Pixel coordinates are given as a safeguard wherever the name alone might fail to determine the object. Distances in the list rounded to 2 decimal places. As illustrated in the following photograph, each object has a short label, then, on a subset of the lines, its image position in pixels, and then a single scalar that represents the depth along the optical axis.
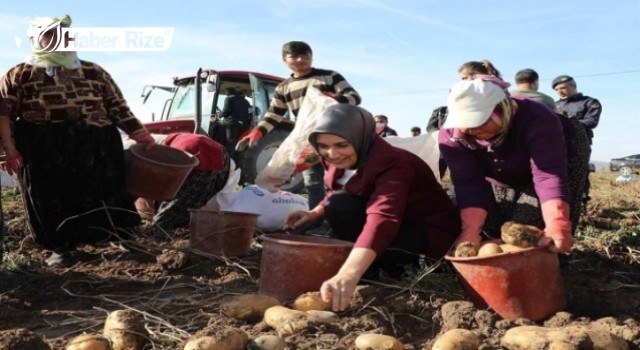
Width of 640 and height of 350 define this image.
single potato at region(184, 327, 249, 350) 2.01
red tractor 8.40
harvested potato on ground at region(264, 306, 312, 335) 2.26
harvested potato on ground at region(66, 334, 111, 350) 2.05
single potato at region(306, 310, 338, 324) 2.33
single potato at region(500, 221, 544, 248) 2.45
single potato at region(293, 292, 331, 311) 2.46
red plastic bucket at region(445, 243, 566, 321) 2.40
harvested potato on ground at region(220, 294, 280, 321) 2.46
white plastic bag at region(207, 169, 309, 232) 4.66
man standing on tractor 8.66
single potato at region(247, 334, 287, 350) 2.06
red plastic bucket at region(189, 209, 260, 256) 3.76
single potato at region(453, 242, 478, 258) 2.51
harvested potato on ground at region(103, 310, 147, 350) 2.21
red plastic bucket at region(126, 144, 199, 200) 3.99
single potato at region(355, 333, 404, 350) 2.09
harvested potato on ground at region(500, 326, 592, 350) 2.01
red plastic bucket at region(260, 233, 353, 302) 2.67
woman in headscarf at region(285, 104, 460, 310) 2.50
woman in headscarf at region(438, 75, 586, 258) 2.65
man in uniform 5.89
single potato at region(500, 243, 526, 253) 2.44
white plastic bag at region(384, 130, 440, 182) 4.53
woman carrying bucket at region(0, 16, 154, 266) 3.78
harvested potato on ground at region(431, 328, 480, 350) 2.06
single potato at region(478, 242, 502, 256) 2.47
